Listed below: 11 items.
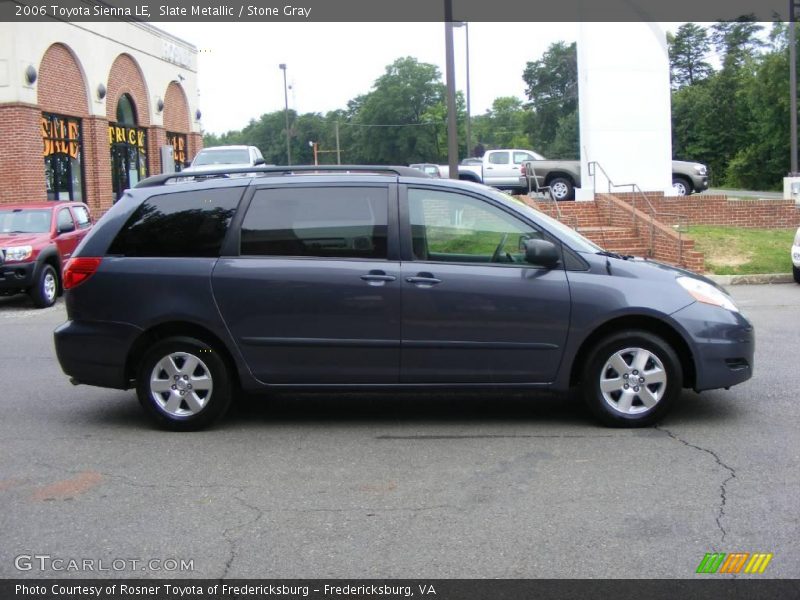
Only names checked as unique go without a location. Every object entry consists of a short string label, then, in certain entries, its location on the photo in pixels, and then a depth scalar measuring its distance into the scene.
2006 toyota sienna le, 6.32
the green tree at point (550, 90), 91.56
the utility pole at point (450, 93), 18.98
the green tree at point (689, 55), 89.25
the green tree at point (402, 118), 92.06
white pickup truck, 32.50
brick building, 22.70
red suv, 14.34
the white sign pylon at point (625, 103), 22.22
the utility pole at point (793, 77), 26.28
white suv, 23.14
